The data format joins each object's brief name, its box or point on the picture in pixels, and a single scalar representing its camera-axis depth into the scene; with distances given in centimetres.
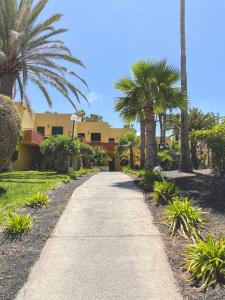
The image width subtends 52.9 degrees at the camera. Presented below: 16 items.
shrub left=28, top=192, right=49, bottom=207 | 555
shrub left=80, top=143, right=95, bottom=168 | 1945
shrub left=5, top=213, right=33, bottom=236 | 411
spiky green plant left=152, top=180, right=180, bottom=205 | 553
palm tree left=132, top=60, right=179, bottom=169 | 939
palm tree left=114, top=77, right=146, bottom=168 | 963
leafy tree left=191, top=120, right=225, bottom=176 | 827
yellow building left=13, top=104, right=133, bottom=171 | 2725
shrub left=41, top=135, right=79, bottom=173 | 1454
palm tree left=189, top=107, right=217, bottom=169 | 2003
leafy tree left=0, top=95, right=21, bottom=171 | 738
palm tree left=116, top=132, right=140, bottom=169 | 2310
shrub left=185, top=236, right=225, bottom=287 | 293
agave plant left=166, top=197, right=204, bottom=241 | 407
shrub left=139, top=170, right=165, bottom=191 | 699
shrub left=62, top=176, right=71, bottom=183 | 885
